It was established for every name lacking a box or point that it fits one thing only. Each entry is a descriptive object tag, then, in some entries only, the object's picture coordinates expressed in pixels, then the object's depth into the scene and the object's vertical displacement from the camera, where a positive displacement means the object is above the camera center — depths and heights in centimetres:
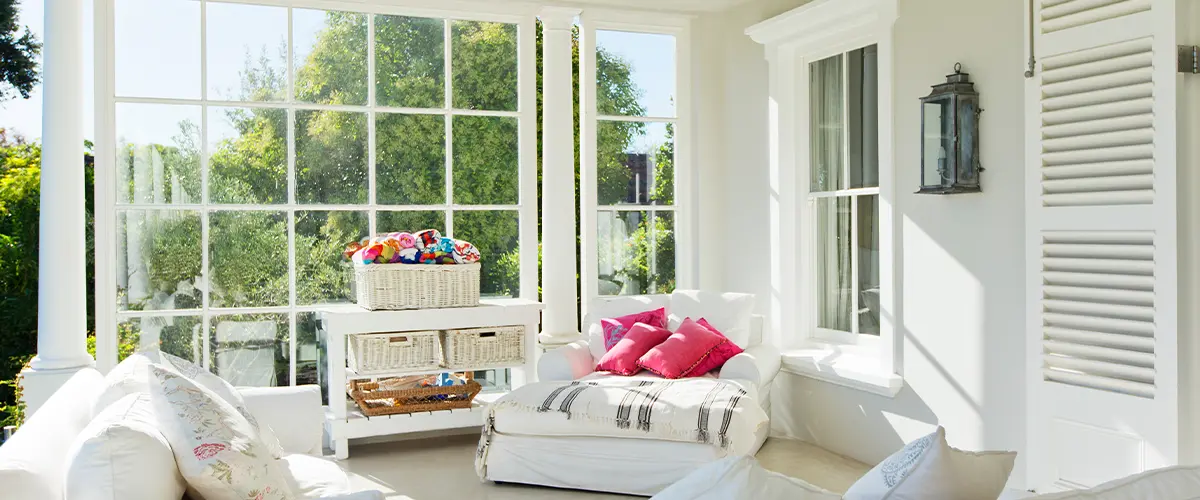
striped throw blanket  370 -69
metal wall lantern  367 +45
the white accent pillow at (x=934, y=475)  126 -33
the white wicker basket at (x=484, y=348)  471 -52
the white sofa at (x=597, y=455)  375 -88
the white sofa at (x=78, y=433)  158 -41
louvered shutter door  285 +0
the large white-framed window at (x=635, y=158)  538 +54
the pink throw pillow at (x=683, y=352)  431 -51
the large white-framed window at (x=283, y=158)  451 +49
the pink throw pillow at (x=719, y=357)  443 -54
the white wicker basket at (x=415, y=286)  457 -19
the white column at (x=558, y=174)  526 +43
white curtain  469 +23
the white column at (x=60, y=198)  407 +25
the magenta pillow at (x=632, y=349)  443 -50
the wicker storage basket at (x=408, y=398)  461 -77
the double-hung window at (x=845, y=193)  447 +27
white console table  449 -48
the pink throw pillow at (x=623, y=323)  467 -40
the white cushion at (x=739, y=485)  119 -32
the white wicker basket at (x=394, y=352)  452 -52
